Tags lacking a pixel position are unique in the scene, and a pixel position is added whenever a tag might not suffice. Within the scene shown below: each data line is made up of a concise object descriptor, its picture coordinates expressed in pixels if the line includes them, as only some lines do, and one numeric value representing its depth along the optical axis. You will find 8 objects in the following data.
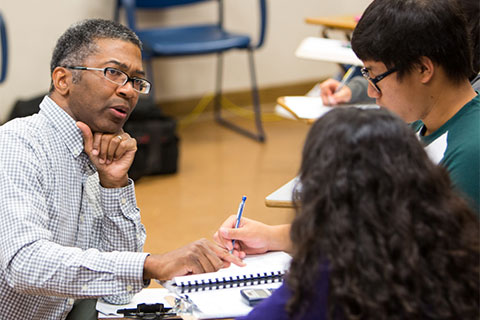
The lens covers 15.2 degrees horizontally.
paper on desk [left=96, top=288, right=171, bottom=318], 4.71
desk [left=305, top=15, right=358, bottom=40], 6.35
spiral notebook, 4.20
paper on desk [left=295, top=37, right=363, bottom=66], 5.93
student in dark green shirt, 4.86
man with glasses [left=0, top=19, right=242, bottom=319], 4.32
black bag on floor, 6.92
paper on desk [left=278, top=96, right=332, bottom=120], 5.77
